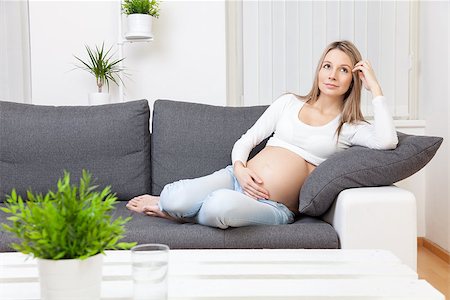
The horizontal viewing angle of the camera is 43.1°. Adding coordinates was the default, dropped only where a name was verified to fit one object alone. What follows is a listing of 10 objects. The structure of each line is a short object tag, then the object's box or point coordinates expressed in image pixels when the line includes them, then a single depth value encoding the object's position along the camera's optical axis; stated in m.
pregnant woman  2.12
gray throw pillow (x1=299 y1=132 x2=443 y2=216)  2.02
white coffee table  1.14
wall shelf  3.19
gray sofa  2.57
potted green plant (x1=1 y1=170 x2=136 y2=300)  0.91
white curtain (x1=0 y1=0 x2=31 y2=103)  3.18
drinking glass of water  0.99
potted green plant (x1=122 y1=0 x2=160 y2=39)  3.11
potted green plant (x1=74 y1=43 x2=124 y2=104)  3.17
